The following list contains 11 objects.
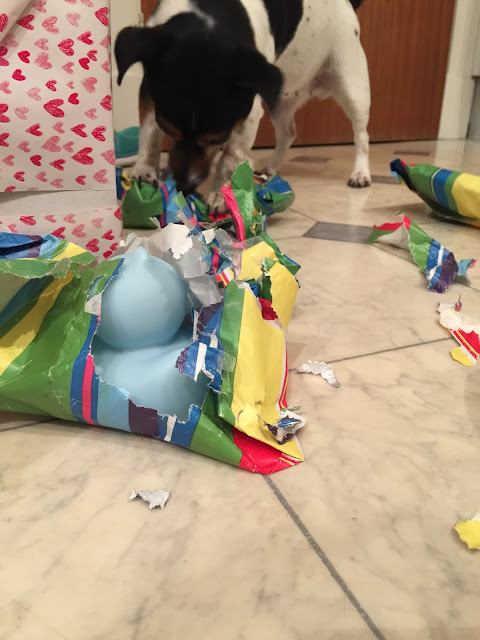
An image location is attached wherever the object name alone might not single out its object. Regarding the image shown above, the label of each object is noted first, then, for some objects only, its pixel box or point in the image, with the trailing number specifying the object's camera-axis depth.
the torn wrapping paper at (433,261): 1.04
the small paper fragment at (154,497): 0.50
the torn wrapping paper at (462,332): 0.78
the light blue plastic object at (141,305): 0.61
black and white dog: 1.34
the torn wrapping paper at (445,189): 1.38
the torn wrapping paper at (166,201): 1.27
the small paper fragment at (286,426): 0.57
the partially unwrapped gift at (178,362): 0.55
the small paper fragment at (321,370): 0.71
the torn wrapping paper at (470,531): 0.46
